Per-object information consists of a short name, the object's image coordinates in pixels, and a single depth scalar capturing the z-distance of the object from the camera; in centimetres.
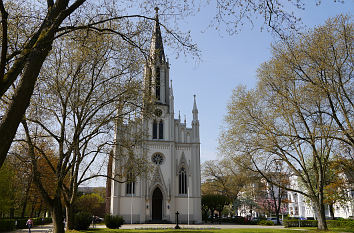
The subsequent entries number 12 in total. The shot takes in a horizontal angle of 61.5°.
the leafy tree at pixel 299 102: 1692
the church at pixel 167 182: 3688
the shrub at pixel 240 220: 4093
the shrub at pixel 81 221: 2327
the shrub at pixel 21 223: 3291
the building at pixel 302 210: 5352
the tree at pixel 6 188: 2877
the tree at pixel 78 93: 1435
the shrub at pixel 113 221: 2655
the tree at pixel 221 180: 4906
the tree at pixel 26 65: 586
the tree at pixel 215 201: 4338
